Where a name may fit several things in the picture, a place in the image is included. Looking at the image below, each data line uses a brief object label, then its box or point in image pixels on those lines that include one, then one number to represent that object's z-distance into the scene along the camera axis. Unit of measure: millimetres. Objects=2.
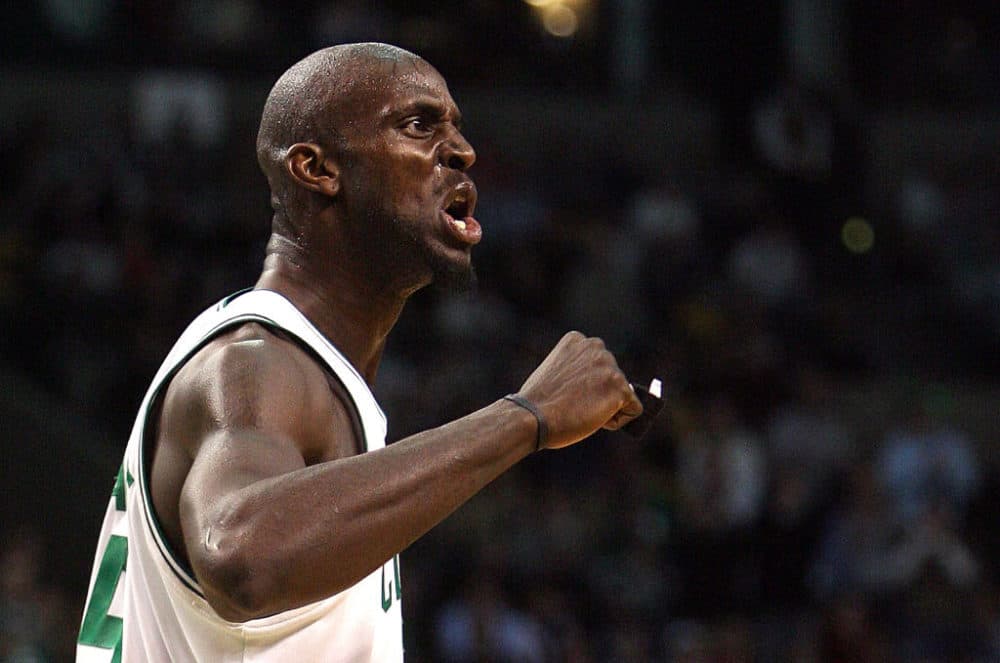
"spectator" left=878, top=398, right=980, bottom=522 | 19000
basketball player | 4797
